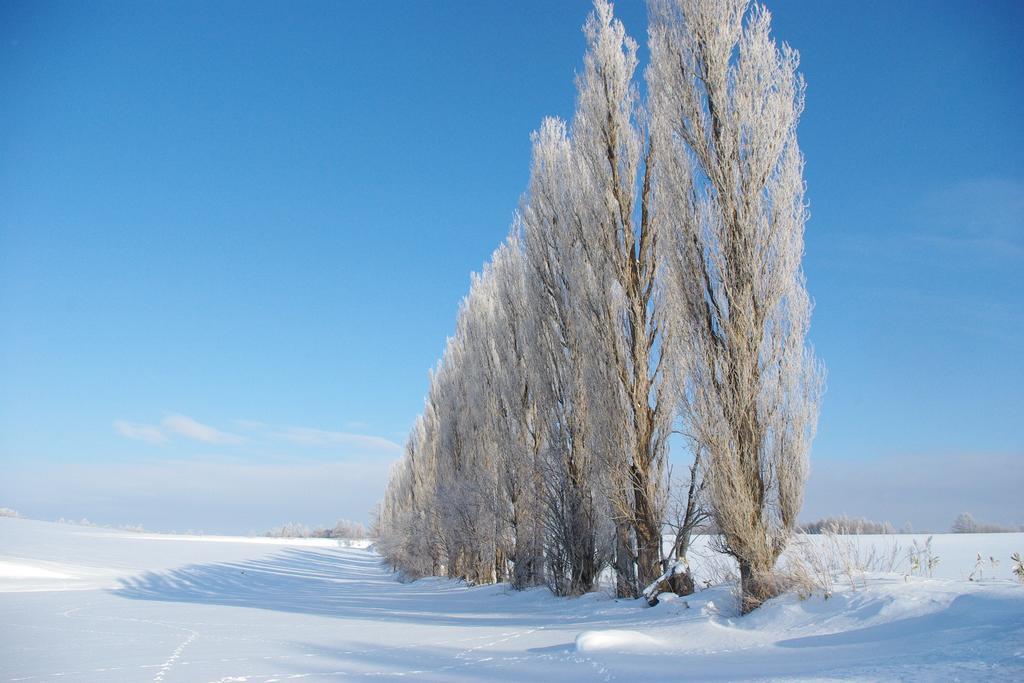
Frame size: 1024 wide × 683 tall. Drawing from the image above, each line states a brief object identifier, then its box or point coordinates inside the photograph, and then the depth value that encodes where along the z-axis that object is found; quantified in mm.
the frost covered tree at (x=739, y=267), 6777
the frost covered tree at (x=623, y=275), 9086
